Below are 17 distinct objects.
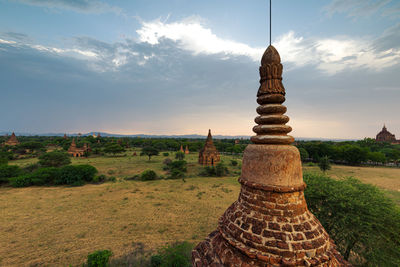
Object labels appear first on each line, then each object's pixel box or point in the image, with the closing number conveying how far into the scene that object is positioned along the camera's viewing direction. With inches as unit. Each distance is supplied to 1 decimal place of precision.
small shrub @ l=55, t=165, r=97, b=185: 842.8
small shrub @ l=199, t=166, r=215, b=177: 1058.6
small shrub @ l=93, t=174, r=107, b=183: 885.2
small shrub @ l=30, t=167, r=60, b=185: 822.0
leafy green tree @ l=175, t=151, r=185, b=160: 1515.5
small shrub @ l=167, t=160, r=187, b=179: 1003.3
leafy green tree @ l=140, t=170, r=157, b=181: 925.8
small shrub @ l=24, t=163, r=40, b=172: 1005.9
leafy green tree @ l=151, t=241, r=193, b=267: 293.0
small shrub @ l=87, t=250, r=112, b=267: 266.2
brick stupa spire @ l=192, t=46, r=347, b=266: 97.5
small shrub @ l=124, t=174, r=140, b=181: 939.0
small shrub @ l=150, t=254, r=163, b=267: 302.8
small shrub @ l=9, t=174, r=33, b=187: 784.9
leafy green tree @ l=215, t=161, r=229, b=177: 1048.0
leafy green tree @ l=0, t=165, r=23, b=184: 818.8
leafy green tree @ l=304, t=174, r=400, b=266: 243.4
